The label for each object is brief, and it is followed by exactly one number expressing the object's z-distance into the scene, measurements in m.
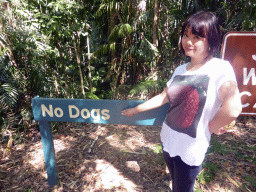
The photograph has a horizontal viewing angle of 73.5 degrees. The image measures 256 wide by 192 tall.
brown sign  1.15
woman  1.01
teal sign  1.58
